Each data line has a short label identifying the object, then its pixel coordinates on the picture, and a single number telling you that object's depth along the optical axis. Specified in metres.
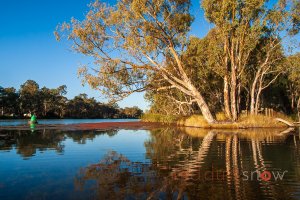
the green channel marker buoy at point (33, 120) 28.48
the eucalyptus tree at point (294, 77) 24.47
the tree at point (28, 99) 71.36
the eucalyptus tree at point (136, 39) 20.97
